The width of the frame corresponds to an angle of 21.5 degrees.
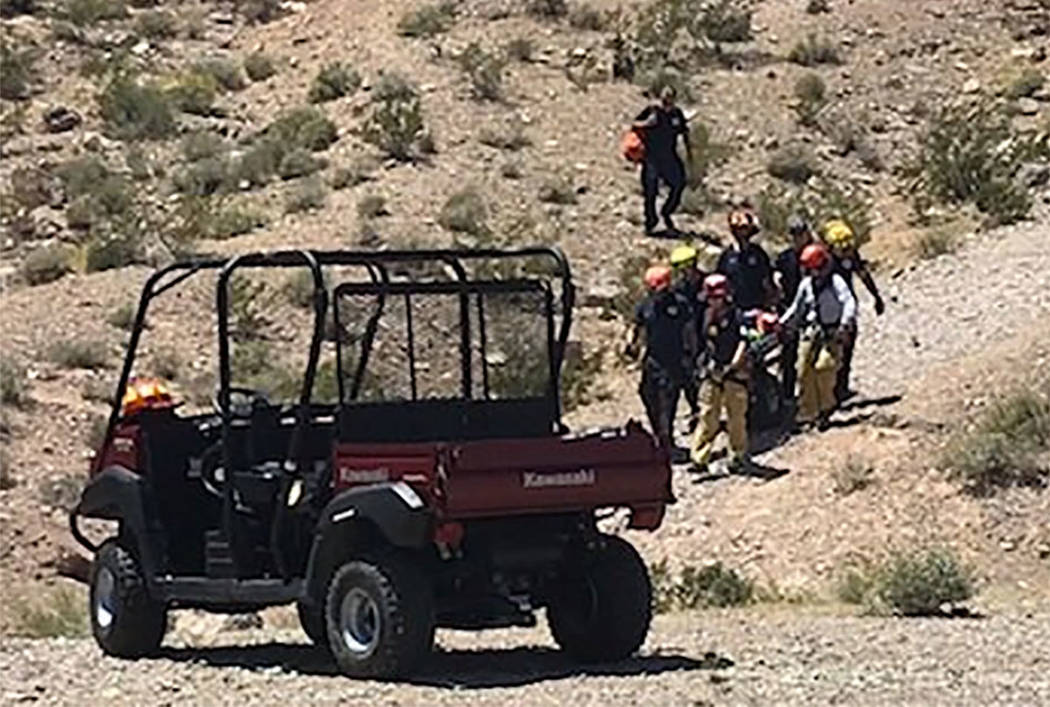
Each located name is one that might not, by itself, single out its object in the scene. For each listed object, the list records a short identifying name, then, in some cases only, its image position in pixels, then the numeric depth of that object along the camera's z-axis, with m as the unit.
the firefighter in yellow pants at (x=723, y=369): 25.58
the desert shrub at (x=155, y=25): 51.38
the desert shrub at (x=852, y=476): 25.23
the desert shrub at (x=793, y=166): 41.81
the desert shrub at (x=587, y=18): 48.03
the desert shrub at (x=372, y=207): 38.94
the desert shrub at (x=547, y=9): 48.34
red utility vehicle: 15.35
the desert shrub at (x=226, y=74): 47.41
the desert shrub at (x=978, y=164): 37.25
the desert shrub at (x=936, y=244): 34.91
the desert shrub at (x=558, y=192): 39.97
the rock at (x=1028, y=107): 42.78
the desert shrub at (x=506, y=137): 42.00
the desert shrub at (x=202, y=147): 43.34
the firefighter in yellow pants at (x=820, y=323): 26.06
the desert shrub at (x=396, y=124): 41.62
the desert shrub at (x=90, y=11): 51.91
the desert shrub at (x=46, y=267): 37.41
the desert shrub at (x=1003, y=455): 24.69
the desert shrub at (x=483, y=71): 44.00
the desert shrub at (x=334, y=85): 44.81
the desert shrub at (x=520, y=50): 45.84
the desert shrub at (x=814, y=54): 45.91
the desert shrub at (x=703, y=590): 21.80
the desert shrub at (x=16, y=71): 46.78
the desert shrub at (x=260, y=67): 47.62
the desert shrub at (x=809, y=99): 43.78
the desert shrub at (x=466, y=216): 38.56
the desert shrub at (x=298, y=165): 41.49
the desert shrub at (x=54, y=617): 21.22
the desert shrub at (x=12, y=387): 31.34
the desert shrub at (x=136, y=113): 44.59
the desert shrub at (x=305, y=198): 39.78
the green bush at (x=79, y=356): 33.41
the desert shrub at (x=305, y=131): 42.72
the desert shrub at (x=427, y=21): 47.03
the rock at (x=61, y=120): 45.09
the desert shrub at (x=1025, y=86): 43.56
